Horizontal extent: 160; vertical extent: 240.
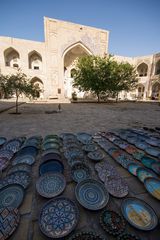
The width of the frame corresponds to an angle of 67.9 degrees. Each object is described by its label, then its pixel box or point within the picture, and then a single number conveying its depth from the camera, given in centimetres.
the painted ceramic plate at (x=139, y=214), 116
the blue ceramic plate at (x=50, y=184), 152
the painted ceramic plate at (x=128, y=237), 103
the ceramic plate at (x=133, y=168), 201
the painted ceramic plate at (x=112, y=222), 110
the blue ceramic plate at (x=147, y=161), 220
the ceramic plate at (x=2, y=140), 304
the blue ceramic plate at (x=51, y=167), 190
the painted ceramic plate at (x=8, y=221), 106
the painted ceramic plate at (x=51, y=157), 211
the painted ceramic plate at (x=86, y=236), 101
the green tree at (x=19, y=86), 701
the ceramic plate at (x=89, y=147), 271
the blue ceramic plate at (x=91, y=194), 138
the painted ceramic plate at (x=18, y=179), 161
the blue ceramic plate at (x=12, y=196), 135
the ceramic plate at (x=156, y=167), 200
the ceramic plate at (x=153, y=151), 259
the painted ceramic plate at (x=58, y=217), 108
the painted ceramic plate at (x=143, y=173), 186
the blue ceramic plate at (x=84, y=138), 321
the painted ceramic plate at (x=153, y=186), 156
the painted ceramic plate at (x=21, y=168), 188
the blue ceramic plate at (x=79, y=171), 185
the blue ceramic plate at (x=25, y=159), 217
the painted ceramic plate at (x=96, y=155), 239
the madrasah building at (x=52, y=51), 2159
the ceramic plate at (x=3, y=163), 201
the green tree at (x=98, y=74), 1500
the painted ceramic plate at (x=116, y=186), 155
